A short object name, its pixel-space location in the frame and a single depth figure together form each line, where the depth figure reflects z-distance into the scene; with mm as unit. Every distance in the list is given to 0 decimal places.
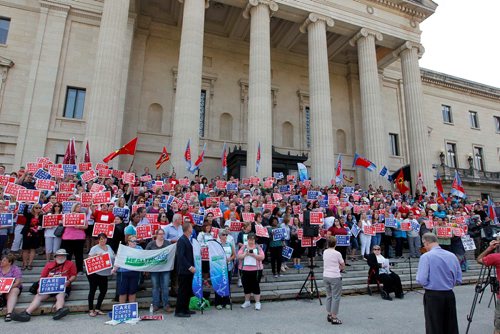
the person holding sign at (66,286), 6371
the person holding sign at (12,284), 6488
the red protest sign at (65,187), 11031
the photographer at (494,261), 5389
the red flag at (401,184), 21453
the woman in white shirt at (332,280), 6582
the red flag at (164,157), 16862
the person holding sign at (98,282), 6816
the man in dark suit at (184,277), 6844
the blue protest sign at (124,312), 6371
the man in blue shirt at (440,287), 4680
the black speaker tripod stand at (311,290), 8430
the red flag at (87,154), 15666
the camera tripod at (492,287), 5738
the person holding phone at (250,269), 7707
